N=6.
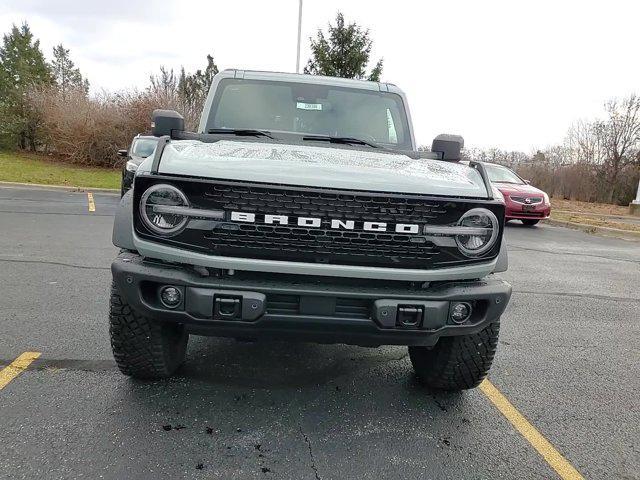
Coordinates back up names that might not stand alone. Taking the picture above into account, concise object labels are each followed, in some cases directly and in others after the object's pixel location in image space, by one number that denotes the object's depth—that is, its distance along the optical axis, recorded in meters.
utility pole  14.59
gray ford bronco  2.32
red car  12.66
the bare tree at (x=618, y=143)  29.02
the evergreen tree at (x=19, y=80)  25.81
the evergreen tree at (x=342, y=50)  15.52
